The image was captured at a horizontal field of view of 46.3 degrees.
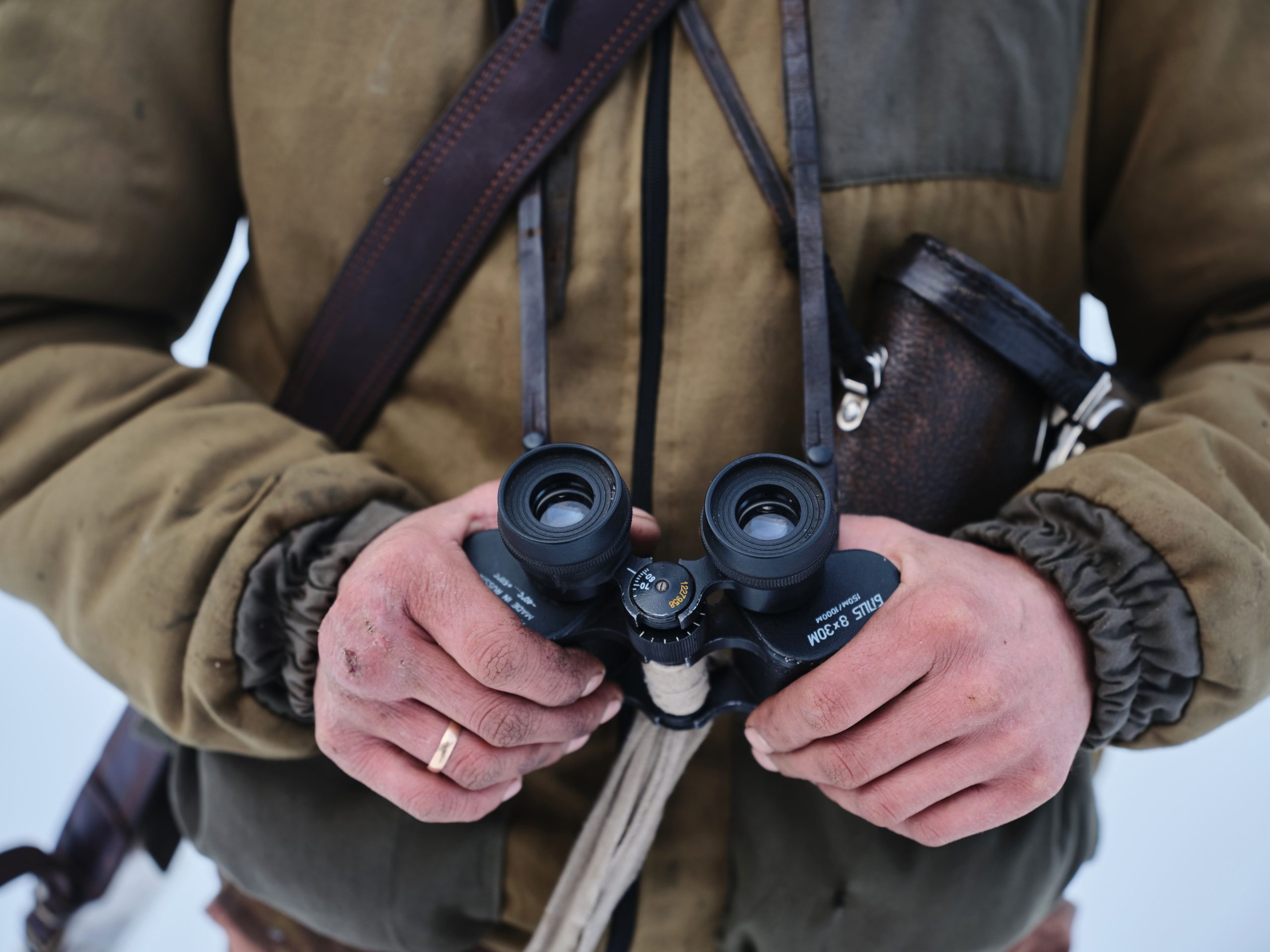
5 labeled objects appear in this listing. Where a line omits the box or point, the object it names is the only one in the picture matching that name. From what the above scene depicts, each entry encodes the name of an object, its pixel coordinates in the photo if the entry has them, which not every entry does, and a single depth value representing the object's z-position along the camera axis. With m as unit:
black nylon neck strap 0.52
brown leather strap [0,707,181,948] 0.68
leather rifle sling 0.54
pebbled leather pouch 0.53
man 0.49
